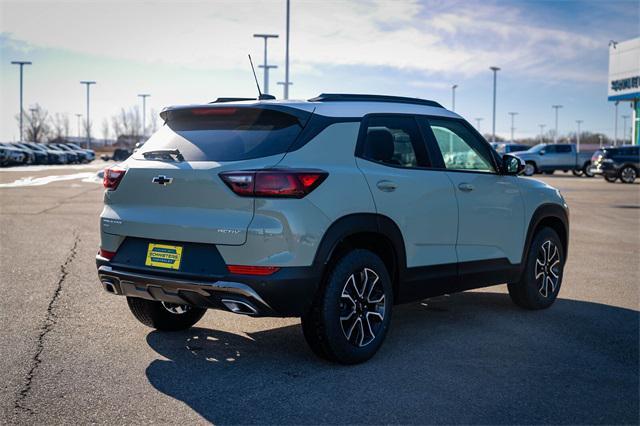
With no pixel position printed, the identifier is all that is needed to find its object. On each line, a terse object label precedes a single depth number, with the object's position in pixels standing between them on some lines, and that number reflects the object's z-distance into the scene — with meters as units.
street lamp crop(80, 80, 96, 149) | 93.69
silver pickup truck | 45.00
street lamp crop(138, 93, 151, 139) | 104.69
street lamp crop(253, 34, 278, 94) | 47.31
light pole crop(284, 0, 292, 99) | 39.14
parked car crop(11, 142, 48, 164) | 54.96
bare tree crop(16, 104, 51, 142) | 95.32
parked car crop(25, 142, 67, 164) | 59.66
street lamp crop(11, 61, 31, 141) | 81.00
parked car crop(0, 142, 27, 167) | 49.44
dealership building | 51.25
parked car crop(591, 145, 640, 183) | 36.12
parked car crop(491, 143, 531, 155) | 51.84
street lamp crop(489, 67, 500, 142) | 73.56
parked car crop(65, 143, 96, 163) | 70.97
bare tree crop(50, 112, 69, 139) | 109.80
